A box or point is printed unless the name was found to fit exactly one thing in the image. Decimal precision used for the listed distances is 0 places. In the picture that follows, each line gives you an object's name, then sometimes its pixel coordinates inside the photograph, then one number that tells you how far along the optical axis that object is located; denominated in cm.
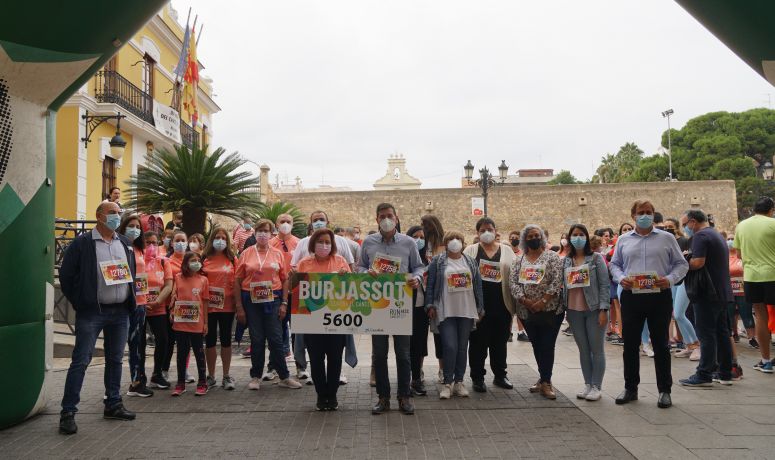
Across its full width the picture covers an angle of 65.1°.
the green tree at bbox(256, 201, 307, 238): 1506
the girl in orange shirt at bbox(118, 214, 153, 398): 639
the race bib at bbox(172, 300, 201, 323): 655
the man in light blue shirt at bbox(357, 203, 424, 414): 579
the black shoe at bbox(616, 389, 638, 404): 595
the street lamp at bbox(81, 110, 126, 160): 1529
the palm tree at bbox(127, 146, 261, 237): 1016
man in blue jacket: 530
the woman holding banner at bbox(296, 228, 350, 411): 586
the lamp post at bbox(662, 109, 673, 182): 5696
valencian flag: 2053
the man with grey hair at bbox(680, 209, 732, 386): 665
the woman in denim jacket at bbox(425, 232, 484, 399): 631
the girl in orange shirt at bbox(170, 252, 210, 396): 655
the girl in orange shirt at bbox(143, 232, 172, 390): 674
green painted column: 502
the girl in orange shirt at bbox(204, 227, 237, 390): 677
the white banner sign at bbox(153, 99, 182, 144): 2073
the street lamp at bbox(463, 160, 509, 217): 2481
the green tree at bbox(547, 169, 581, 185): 9375
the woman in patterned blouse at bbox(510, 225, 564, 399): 636
